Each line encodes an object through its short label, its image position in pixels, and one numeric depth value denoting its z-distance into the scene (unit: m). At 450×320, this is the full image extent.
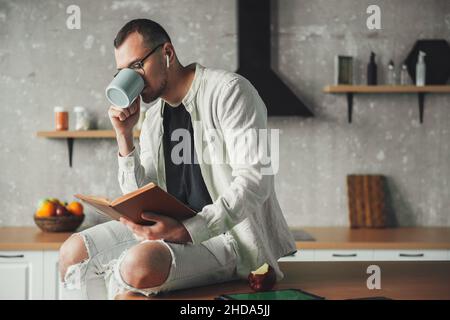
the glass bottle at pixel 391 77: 3.53
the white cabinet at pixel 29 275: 2.98
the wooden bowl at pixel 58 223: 3.20
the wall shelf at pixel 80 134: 3.39
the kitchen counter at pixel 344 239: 2.97
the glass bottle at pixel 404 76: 3.51
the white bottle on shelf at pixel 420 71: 3.45
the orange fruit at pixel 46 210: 3.22
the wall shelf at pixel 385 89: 3.40
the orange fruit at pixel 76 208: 3.28
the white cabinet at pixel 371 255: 3.01
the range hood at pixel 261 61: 3.43
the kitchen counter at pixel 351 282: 1.64
